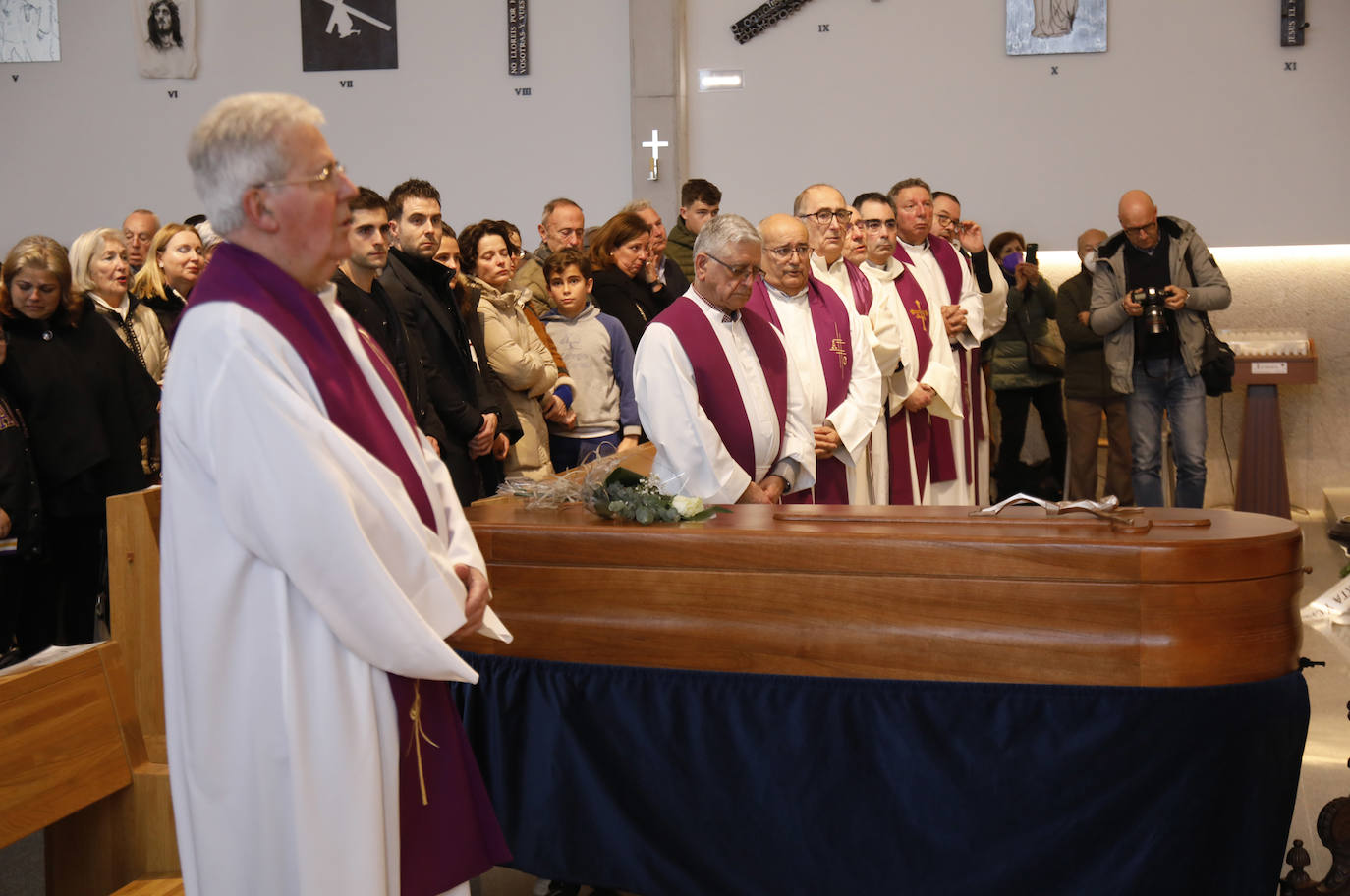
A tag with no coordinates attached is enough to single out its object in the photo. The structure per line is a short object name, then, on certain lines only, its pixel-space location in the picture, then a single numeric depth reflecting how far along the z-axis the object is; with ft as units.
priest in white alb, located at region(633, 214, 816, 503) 12.87
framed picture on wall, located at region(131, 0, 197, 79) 33.19
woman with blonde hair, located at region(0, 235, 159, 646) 14.92
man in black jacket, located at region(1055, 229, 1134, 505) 27.45
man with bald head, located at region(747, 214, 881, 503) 15.99
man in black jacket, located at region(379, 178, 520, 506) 15.38
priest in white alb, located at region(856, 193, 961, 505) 19.54
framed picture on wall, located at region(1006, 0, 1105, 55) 30.53
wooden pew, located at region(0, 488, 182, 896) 7.64
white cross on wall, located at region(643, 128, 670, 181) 30.99
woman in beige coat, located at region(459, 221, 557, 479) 16.99
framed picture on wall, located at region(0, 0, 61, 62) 33.68
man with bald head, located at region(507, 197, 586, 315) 20.83
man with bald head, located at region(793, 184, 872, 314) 18.44
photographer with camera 23.02
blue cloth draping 8.63
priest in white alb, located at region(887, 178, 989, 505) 20.68
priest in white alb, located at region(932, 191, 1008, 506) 23.20
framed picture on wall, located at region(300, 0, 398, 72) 32.63
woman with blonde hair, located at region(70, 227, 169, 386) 16.96
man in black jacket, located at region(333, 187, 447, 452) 13.75
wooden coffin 8.61
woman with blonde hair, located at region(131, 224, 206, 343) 16.67
